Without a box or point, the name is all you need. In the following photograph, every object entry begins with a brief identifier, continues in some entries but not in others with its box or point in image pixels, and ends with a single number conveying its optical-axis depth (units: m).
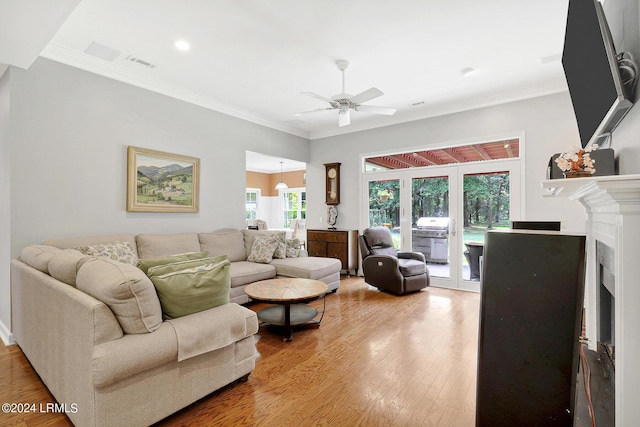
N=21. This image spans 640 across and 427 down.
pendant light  9.43
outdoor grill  5.10
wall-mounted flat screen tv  1.49
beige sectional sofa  1.55
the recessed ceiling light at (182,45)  3.07
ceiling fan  3.29
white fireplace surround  1.20
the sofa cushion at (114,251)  3.06
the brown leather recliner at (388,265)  4.51
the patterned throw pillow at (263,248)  4.59
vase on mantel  1.71
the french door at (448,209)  4.60
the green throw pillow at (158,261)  2.02
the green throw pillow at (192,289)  1.86
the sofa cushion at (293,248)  4.89
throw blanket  1.78
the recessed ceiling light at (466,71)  3.69
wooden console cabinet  5.82
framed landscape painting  3.80
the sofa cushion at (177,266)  1.90
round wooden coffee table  2.93
